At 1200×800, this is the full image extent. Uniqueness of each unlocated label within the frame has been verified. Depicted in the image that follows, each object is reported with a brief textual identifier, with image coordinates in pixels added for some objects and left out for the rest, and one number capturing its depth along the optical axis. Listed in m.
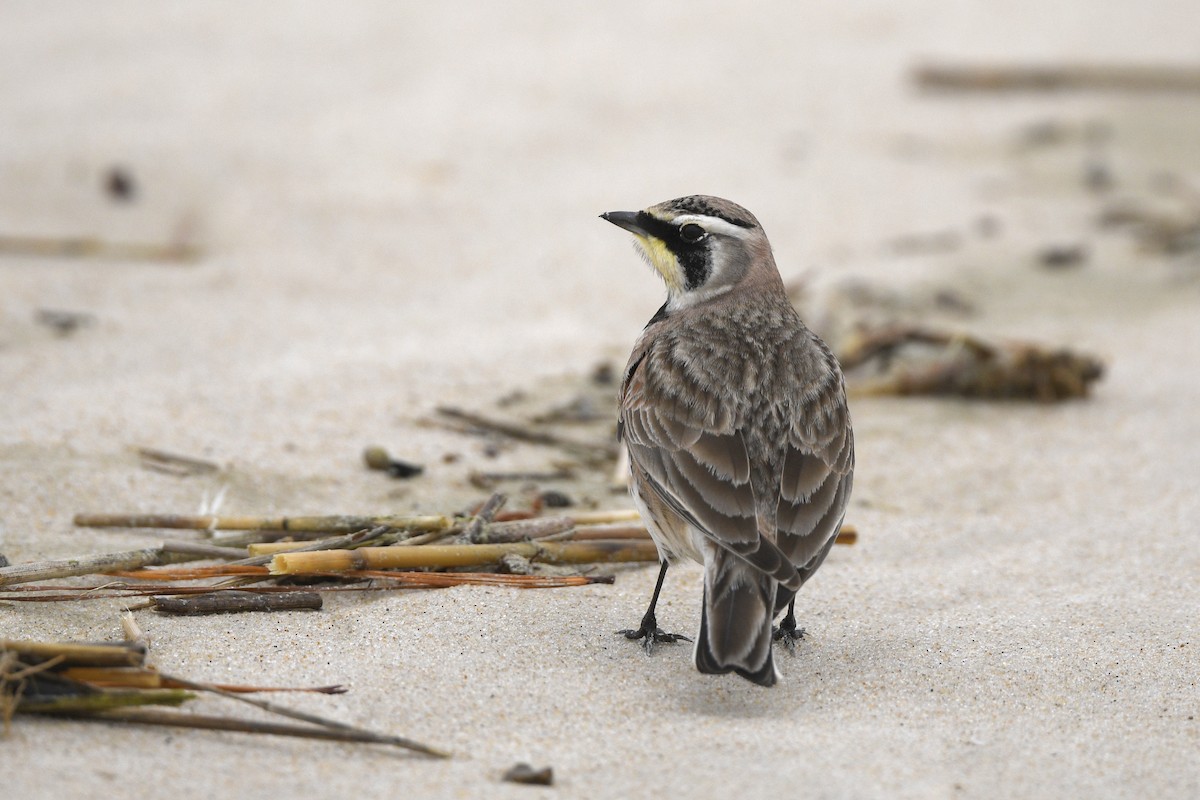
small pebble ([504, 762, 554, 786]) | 6.27
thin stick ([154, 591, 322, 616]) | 7.84
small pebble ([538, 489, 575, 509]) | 10.42
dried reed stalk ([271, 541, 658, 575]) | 8.22
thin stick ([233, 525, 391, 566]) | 8.37
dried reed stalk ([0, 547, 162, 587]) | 7.75
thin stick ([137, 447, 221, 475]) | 10.39
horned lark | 7.37
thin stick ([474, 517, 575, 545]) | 9.09
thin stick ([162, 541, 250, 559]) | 8.48
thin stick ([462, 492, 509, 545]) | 9.00
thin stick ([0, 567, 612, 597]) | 7.92
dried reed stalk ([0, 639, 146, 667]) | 6.41
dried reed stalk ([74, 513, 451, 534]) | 8.84
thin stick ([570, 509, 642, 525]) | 9.70
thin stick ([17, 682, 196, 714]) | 6.35
